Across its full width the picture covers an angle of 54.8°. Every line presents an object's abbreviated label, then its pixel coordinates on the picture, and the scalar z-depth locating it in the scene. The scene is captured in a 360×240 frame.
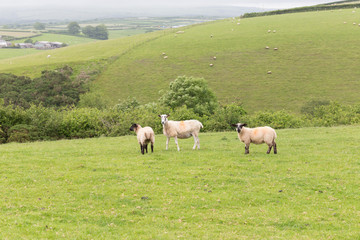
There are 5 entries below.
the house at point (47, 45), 189.50
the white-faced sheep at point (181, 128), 24.25
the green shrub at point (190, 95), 67.75
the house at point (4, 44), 183.56
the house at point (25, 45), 187.27
